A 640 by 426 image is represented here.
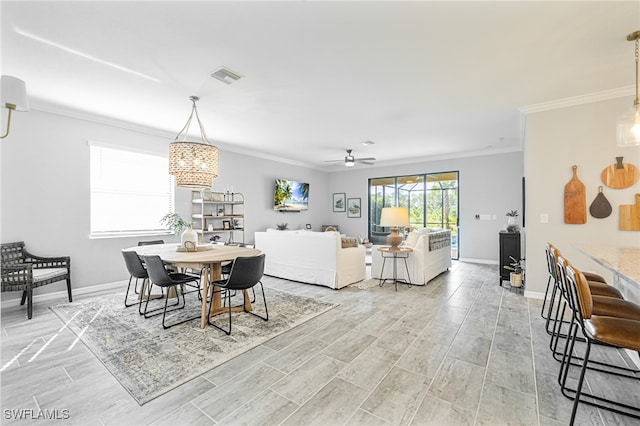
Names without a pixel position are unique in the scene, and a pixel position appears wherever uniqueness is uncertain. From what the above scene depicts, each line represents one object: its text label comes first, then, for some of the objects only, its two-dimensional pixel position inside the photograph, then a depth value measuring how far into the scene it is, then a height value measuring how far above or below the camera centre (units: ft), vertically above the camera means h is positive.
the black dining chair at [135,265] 11.26 -2.14
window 15.25 +1.20
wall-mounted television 25.39 +1.57
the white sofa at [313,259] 15.17 -2.64
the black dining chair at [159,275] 9.95 -2.24
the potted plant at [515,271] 14.90 -3.16
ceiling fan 21.01 +3.96
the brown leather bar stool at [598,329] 5.07 -2.15
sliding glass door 24.84 +1.27
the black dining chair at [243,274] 9.73 -2.18
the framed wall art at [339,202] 31.04 +1.19
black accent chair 10.97 -2.49
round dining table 10.03 -1.67
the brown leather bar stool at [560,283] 7.55 -1.99
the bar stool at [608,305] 6.15 -2.08
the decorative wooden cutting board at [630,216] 11.39 -0.08
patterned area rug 7.17 -4.10
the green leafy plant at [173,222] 17.54 -0.63
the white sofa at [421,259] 15.82 -2.72
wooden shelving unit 19.19 -0.20
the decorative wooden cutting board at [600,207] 11.89 +0.29
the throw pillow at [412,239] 16.25 -1.51
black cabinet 16.11 -2.04
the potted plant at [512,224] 16.67 -0.63
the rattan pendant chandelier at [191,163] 11.16 +1.96
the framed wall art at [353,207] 30.12 +0.62
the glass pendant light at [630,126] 7.29 +2.32
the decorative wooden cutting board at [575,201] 12.34 +0.56
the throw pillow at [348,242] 15.93 -1.66
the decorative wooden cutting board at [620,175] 11.52 +1.62
